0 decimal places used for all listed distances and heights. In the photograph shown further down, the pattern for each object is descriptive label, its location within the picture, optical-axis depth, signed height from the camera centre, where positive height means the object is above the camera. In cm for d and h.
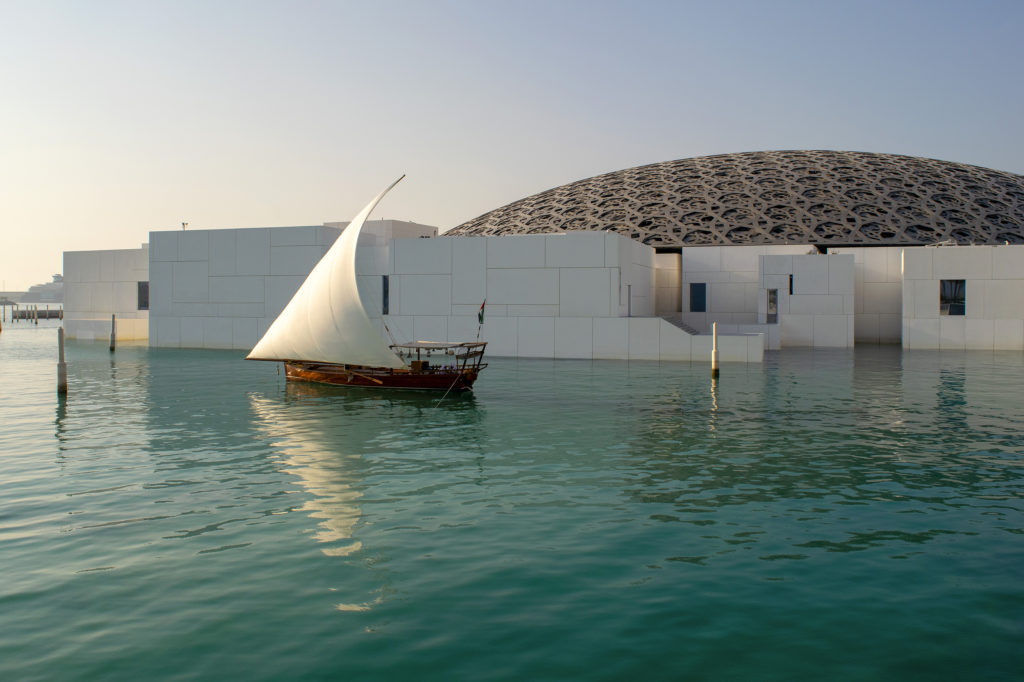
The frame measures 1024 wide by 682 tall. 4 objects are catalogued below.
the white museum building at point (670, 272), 4044 +315
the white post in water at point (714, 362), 2977 -111
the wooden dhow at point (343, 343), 2509 -43
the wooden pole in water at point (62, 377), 2505 -147
